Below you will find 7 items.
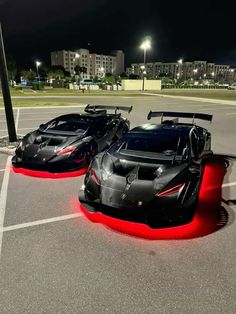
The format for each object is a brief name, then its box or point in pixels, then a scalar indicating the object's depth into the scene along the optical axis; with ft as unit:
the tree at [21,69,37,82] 310.26
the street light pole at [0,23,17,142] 29.19
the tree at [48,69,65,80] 301.43
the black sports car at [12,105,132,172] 21.42
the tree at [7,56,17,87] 219.41
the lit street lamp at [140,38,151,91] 142.51
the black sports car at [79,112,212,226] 13.89
